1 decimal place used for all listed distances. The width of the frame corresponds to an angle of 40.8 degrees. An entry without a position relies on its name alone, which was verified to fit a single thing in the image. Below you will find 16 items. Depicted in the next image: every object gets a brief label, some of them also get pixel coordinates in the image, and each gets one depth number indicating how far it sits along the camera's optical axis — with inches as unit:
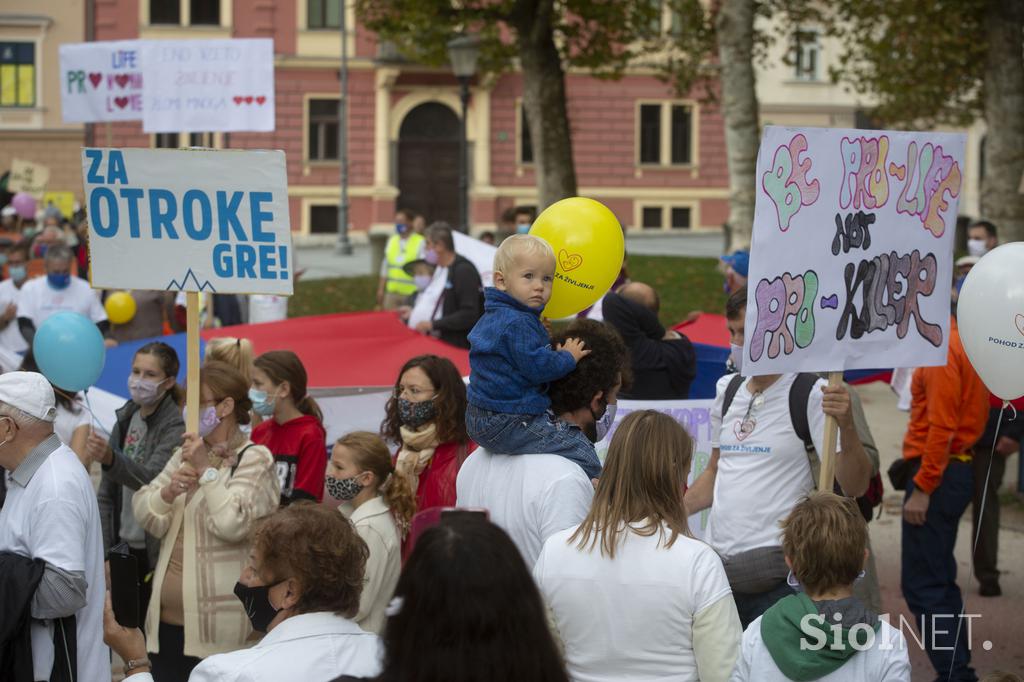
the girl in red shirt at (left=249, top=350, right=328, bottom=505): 226.4
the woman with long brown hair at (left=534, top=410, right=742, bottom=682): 141.3
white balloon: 203.3
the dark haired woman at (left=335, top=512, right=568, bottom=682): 99.6
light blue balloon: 229.0
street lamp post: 764.6
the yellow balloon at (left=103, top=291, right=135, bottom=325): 436.5
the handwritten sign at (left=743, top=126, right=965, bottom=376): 180.1
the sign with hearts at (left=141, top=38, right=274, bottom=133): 529.7
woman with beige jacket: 193.0
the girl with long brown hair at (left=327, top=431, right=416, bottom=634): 184.4
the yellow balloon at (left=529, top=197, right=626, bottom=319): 198.8
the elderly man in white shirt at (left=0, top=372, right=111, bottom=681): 165.5
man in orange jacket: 255.8
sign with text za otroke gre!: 202.7
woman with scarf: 209.0
